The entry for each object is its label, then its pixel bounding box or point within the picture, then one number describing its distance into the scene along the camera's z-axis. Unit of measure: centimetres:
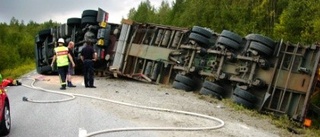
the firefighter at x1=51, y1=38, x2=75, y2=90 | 1248
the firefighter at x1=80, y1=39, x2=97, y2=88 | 1291
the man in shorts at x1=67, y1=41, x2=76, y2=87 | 1283
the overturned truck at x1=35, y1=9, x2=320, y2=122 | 1095
